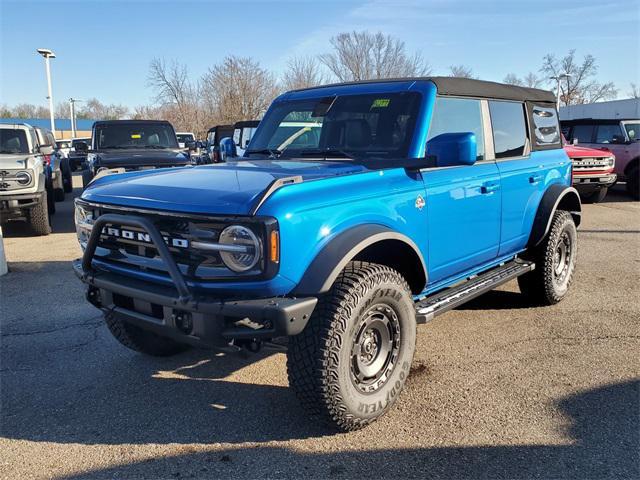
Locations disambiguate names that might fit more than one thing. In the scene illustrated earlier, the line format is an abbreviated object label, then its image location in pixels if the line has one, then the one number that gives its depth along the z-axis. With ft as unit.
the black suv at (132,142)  31.83
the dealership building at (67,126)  215.10
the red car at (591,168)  40.32
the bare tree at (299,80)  108.99
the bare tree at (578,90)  205.26
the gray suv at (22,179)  28.37
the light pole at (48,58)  93.66
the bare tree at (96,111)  271.61
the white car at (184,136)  79.65
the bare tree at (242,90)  106.83
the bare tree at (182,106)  114.83
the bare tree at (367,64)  110.52
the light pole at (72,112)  168.49
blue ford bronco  8.73
